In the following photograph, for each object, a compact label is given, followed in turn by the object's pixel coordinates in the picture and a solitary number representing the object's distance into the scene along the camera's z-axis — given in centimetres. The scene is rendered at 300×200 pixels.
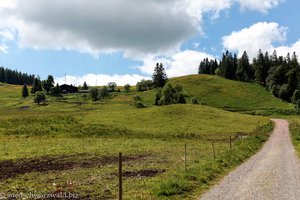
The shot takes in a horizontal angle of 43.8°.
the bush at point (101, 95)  19738
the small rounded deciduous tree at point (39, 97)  17894
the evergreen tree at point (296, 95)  16000
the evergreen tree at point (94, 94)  19500
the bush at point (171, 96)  15262
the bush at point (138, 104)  14440
